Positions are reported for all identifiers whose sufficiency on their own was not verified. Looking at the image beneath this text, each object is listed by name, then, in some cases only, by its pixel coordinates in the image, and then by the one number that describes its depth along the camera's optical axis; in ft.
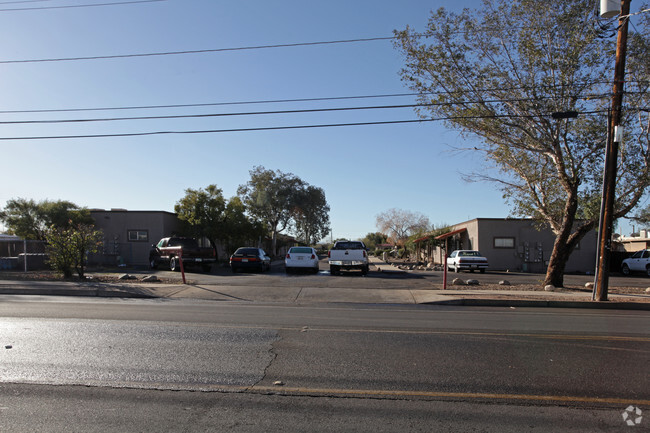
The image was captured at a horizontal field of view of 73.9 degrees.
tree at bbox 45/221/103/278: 54.75
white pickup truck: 72.38
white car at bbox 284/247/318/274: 76.84
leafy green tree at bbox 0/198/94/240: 91.20
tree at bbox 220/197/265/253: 108.88
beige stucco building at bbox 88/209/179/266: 99.66
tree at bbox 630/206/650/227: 56.85
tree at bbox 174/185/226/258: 105.40
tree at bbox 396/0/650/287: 49.16
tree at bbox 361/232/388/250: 370.94
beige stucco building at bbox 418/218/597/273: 105.91
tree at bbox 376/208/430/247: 262.06
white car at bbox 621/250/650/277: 88.33
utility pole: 44.27
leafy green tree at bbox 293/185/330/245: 180.75
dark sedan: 79.25
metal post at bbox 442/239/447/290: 53.78
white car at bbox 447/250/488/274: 90.99
